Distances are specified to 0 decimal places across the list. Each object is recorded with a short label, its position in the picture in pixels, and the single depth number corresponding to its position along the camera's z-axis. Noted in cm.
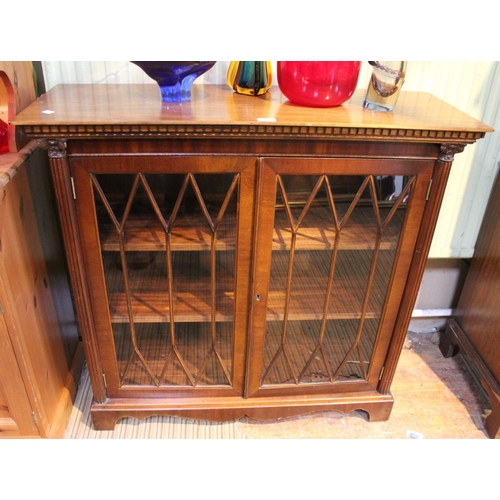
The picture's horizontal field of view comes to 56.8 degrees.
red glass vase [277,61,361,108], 93
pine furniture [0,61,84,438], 98
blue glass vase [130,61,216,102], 93
